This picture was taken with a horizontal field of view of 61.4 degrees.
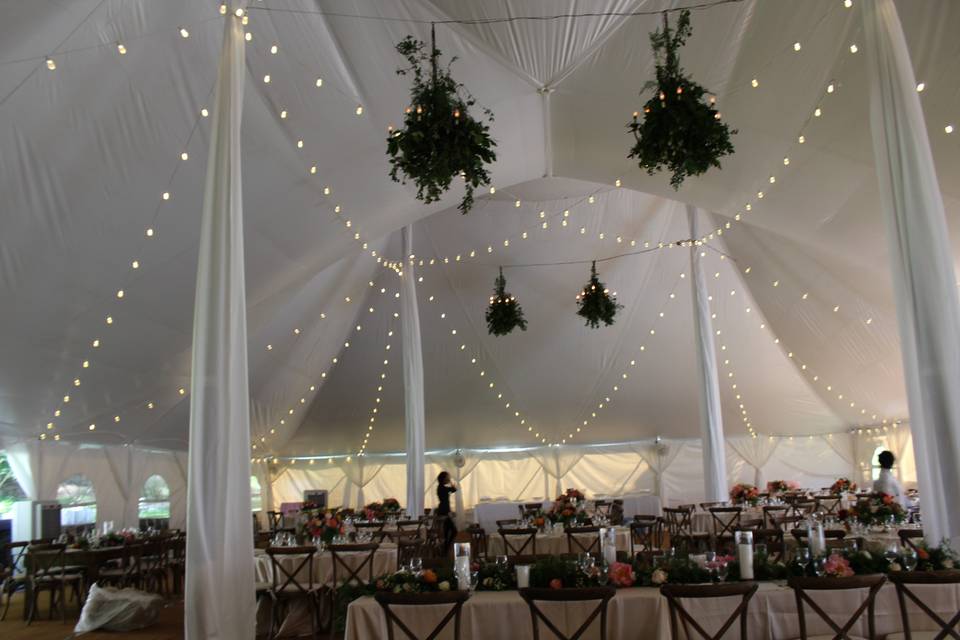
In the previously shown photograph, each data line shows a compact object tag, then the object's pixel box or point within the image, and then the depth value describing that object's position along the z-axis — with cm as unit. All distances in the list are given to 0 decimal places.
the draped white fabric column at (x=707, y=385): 1277
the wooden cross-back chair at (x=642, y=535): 923
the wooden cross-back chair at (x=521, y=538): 812
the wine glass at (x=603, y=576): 458
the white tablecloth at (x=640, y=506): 1747
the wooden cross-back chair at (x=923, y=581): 386
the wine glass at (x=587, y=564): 456
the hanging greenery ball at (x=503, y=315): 1280
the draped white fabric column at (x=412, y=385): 1231
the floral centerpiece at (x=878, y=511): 707
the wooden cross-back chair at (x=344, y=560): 682
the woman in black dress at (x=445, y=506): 1172
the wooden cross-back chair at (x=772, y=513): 965
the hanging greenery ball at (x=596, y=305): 1244
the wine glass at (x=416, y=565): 469
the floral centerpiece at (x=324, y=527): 769
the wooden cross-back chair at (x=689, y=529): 1042
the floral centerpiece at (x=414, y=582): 429
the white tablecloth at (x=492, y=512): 1730
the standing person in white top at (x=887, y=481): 795
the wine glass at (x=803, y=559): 458
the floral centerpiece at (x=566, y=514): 879
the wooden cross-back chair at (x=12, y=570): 924
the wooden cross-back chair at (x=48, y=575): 866
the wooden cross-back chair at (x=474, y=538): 914
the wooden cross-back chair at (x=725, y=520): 911
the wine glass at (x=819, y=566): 446
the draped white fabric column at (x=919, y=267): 501
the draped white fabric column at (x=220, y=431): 452
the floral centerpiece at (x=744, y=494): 1102
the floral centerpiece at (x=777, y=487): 1287
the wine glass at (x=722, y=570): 461
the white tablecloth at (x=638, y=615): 425
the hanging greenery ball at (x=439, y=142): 608
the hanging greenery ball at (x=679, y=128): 611
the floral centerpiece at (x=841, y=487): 1114
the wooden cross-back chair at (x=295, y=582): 671
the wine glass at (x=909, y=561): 441
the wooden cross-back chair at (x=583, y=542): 848
